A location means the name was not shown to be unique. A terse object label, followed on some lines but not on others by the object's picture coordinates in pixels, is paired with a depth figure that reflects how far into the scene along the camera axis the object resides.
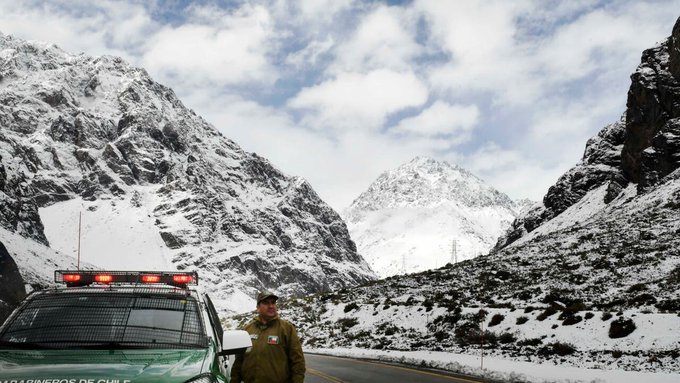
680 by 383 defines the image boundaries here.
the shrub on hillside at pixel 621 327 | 23.02
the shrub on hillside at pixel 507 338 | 27.22
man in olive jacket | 6.74
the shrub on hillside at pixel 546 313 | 28.05
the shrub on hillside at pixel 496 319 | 30.20
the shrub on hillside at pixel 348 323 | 41.66
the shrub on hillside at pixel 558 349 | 23.33
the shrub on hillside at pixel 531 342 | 25.56
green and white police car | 4.28
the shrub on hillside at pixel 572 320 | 25.93
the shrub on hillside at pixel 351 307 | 45.38
